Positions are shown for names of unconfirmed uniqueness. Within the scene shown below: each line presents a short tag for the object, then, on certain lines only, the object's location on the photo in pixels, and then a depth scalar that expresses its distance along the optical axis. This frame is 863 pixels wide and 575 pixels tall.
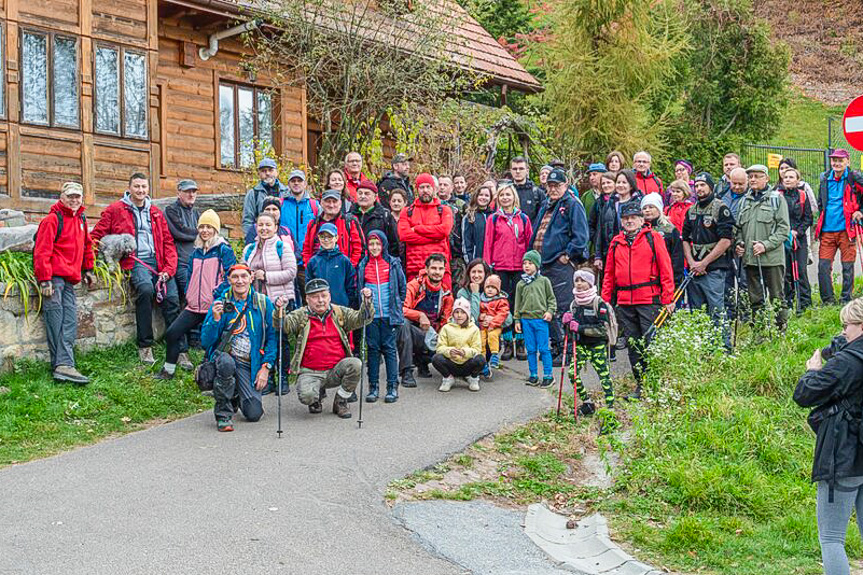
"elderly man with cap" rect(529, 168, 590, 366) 12.53
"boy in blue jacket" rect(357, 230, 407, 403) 10.88
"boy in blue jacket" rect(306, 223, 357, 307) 10.97
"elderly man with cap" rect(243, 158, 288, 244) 12.14
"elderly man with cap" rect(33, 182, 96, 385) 10.76
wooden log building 14.83
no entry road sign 9.57
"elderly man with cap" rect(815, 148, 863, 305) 14.05
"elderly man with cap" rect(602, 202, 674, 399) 10.56
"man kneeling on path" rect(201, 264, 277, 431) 9.88
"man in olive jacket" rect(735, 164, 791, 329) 12.24
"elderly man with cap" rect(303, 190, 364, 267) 11.45
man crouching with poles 10.08
